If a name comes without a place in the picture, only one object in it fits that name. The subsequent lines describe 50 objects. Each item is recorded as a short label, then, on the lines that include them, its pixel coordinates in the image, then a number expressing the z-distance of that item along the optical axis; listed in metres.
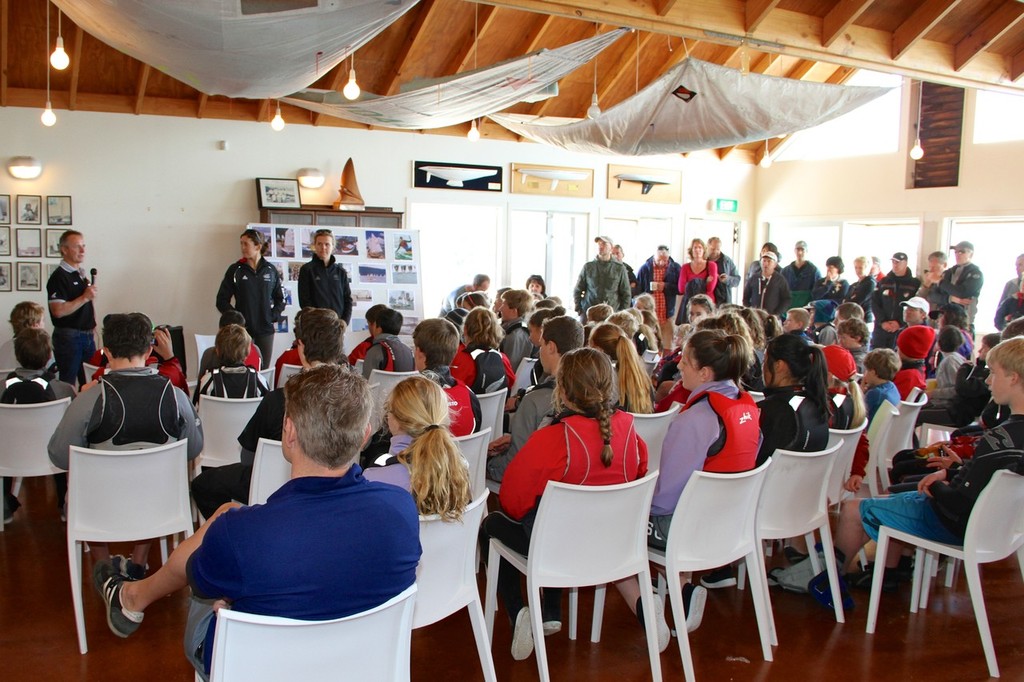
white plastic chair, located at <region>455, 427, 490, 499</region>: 3.13
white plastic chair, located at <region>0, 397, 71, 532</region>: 3.59
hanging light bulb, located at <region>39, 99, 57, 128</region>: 7.01
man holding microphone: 6.11
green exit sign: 12.36
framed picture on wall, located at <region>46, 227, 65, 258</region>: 8.46
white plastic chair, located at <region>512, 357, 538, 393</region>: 5.12
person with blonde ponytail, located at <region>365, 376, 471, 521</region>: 2.26
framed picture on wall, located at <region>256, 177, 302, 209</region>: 9.12
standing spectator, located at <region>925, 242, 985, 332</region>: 8.27
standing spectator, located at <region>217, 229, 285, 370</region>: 6.90
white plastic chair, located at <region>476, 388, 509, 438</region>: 4.20
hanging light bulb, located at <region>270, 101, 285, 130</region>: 6.98
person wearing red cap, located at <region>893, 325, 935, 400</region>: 5.11
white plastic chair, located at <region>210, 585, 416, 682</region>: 1.59
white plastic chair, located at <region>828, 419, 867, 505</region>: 3.44
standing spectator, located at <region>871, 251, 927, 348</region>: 8.55
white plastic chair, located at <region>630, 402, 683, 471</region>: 3.53
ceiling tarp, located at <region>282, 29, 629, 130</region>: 6.03
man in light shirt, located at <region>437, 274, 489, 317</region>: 8.53
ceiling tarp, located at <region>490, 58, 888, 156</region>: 6.01
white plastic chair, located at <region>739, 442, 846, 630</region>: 3.11
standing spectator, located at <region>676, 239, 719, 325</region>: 9.45
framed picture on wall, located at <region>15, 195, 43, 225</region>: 8.32
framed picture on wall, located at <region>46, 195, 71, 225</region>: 8.44
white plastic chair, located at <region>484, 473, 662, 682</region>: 2.53
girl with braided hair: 2.71
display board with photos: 8.73
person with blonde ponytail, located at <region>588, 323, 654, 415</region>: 3.43
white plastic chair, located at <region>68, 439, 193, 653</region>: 2.83
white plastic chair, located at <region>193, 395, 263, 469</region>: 3.85
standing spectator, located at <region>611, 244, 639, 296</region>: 9.77
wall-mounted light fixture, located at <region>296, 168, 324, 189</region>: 9.35
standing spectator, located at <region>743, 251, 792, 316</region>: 9.31
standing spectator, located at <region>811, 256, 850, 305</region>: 9.47
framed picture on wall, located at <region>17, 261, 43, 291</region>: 8.42
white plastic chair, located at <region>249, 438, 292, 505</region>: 2.96
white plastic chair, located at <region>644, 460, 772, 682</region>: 2.74
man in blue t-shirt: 1.61
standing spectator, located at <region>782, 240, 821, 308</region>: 9.80
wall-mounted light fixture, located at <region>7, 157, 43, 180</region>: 8.17
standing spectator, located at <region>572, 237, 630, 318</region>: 9.65
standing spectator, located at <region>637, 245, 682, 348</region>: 10.27
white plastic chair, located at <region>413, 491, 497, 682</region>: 2.30
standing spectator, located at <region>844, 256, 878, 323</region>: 9.23
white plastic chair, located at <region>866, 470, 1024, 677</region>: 2.90
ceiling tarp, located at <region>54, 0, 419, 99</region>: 4.02
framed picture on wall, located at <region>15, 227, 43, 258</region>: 8.38
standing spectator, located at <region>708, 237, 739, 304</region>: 9.57
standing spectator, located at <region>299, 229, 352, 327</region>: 7.29
